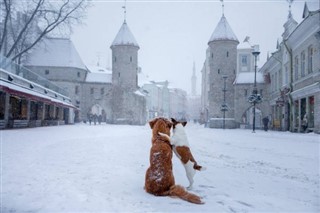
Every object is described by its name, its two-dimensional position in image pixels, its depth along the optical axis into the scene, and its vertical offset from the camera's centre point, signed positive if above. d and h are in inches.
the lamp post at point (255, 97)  877.8 +82.8
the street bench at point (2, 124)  728.1 -15.1
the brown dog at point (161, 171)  179.2 -29.4
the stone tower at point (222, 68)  1504.7 +278.8
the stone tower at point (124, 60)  1785.2 +360.7
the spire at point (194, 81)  6408.5 +898.5
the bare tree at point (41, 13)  1049.5 +382.1
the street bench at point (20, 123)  812.6 -13.6
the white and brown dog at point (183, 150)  192.2 -17.3
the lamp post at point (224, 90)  1279.0 +154.7
